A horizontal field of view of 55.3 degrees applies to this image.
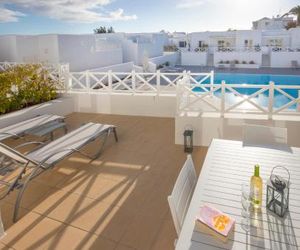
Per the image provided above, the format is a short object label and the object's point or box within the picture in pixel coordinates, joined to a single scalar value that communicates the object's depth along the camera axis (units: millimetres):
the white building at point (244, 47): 22223
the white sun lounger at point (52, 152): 3137
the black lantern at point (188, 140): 4703
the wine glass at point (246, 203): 1715
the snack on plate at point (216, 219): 1554
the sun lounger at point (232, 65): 22545
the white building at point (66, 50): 14992
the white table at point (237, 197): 1509
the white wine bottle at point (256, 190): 1781
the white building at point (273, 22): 37291
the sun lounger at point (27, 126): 4492
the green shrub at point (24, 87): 6043
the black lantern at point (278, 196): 1715
